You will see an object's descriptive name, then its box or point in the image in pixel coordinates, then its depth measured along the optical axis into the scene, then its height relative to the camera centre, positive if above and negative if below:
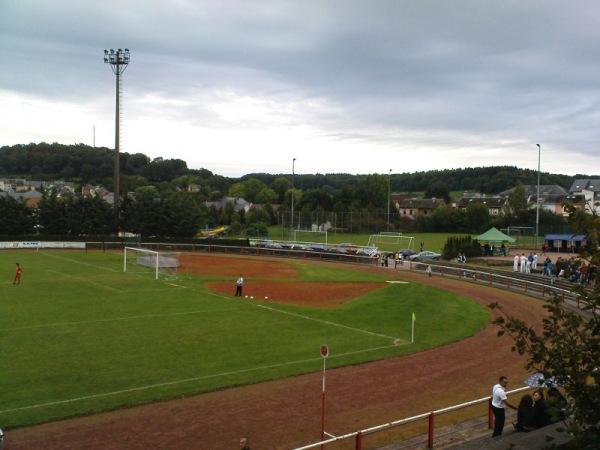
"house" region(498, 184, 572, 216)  113.88 +4.92
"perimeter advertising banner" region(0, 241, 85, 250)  64.44 -4.89
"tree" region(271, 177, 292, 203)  191.25 +8.41
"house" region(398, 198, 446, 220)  141.12 +2.40
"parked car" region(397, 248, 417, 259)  60.95 -4.34
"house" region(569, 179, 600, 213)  110.88 +6.87
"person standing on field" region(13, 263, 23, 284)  35.22 -4.85
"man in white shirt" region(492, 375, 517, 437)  12.19 -4.23
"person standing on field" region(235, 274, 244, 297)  33.19 -4.77
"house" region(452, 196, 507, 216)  130.62 +3.54
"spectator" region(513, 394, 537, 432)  11.75 -4.27
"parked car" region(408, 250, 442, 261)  56.75 -4.27
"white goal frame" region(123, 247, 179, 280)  44.88 -4.49
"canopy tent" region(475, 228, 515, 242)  58.09 -2.17
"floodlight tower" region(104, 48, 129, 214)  71.12 +16.88
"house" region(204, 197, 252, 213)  152.38 +1.80
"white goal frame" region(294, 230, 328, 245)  80.27 -3.15
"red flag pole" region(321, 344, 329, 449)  12.81 -3.45
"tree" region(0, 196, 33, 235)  68.19 -1.79
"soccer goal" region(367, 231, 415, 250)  78.62 -3.94
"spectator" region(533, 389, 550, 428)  11.75 -4.20
